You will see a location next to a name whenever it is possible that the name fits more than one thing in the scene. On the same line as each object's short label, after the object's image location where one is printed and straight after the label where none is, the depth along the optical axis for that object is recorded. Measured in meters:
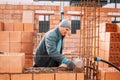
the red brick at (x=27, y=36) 6.58
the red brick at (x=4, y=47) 6.54
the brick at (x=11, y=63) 3.40
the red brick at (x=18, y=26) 7.72
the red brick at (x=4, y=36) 6.56
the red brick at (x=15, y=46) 6.56
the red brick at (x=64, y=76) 3.46
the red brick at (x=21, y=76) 3.41
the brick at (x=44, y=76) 3.44
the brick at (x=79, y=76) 3.48
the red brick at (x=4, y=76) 3.39
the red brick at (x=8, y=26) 7.73
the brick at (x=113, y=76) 3.80
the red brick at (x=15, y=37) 6.56
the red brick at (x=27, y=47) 6.62
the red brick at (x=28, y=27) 7.77
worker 3.74
